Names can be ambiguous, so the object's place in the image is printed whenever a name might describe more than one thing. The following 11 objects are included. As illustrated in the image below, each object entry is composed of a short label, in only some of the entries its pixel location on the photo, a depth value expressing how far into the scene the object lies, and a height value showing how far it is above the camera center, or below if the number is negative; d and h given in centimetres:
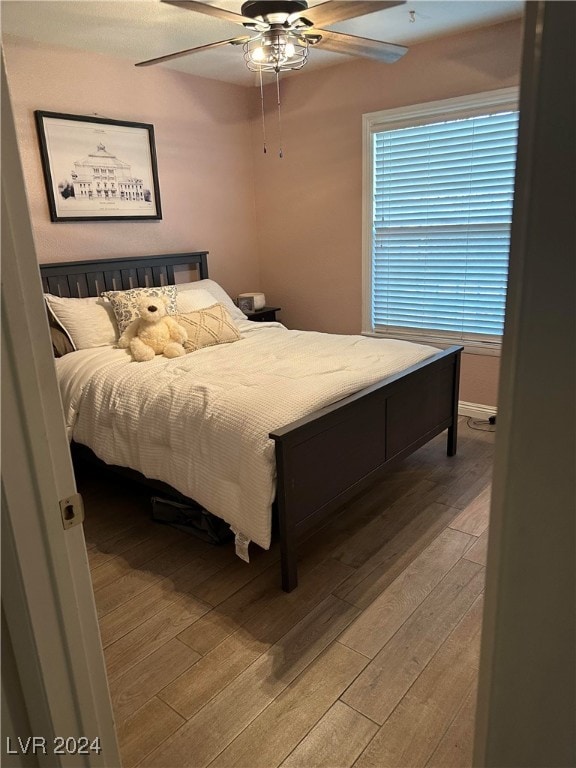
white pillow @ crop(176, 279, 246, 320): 391 -41
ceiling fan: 201 +83
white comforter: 217 -73
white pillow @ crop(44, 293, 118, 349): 326 -48
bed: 214 -84
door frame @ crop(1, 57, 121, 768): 84 -52
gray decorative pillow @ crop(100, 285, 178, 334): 335 -40
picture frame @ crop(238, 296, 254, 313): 454 -57
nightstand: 453 -68
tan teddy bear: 305 -56
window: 354 +6
